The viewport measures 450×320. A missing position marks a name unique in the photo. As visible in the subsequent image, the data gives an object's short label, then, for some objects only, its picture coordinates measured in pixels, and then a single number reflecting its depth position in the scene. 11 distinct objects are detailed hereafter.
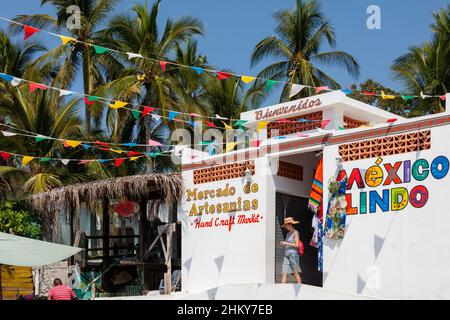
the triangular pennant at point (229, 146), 15.99
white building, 12.55
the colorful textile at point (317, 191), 14.55
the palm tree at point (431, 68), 23.94
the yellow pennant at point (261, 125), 16.68
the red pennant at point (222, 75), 15.49
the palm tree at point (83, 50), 25.78
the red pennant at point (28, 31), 13.08
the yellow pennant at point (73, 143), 16.90
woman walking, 14.06
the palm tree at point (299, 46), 26.72
